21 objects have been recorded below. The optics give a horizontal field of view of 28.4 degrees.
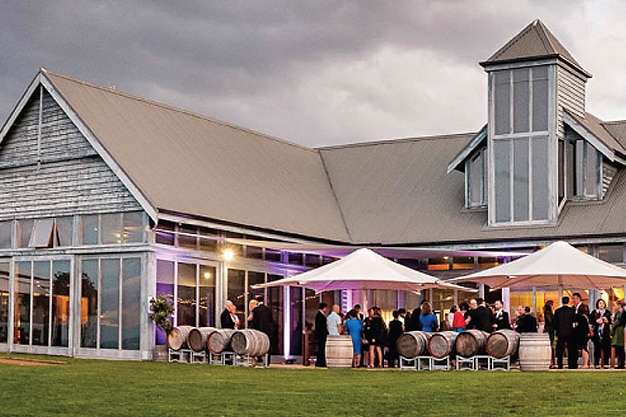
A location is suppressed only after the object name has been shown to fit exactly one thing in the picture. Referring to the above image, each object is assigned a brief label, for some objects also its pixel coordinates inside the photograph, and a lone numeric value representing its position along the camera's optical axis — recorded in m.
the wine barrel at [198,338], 26.62
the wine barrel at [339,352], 25.55
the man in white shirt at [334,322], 26.92
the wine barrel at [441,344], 24.50
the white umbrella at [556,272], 24.78
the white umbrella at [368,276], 25.62
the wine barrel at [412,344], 24.69
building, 28.84
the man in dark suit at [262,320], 27.34
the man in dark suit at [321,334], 27.53
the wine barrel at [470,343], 24.31
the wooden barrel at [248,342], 25.92
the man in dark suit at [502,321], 26.72
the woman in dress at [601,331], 26.55
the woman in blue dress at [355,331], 26.86
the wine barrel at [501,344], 24.05
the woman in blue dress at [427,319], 26.98
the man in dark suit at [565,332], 25.27
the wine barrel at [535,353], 23.95
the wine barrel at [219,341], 26.23
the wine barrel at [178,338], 27.20
